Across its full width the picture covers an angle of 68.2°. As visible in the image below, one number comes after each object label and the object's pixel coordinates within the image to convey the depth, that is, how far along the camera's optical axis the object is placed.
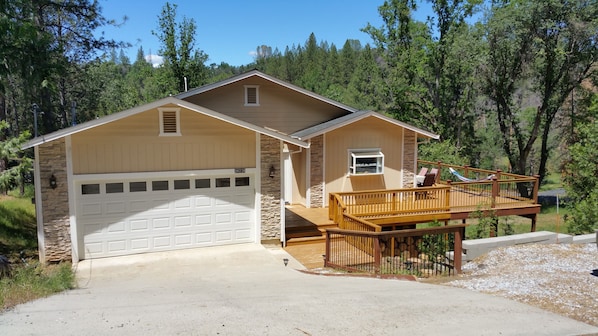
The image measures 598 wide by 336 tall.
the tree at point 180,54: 34.75
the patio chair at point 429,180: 15.16
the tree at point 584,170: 16.48
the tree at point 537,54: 21.78
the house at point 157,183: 9.88
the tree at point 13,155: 8.32
